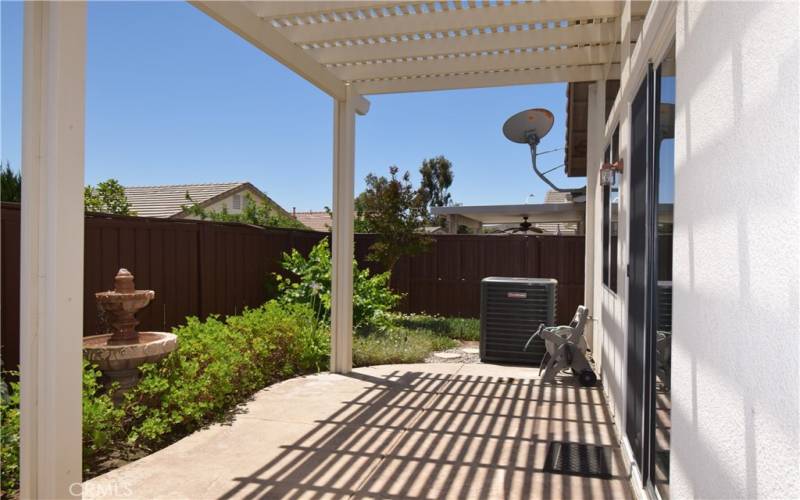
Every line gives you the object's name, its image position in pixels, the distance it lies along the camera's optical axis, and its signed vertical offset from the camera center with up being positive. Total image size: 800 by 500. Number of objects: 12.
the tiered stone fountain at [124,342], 3.76 -0.66
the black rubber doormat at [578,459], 3.15 -1.23
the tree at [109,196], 12.17 +1.19
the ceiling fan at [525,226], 12.15 +0.55
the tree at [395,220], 9.04 +0.51
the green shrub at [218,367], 3.82 -0.96
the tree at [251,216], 15.10 +0.97
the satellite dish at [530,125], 8.06 +1.83
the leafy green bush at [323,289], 7.12 -0.51
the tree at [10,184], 6.20 +0.78
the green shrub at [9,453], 2.92 -1.06
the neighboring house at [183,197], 21.38 +2.22
